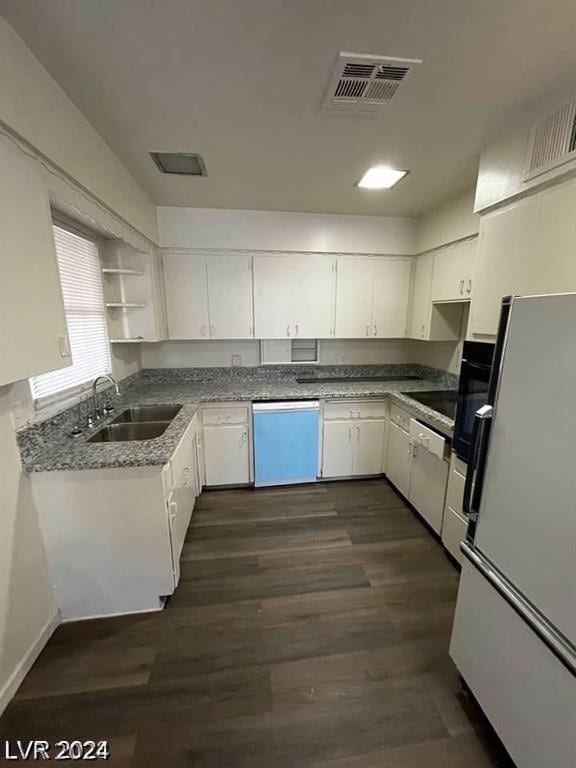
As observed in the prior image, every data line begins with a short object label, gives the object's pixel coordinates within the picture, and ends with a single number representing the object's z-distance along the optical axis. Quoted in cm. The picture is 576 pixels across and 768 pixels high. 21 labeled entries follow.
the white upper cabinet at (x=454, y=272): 240
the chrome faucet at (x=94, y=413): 208
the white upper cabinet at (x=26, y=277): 112
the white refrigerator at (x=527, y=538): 91
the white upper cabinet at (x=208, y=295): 298
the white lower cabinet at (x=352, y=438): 305
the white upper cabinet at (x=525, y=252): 146
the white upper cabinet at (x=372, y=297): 319
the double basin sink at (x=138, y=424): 216
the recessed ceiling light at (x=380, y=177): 214
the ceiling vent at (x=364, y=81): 121
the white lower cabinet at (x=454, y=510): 205
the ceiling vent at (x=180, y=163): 197
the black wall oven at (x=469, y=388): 179
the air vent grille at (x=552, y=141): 140
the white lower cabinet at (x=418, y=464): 229
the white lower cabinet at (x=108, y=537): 161
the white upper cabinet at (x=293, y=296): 308
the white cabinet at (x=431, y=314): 292
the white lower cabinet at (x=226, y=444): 290
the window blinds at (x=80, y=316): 190
